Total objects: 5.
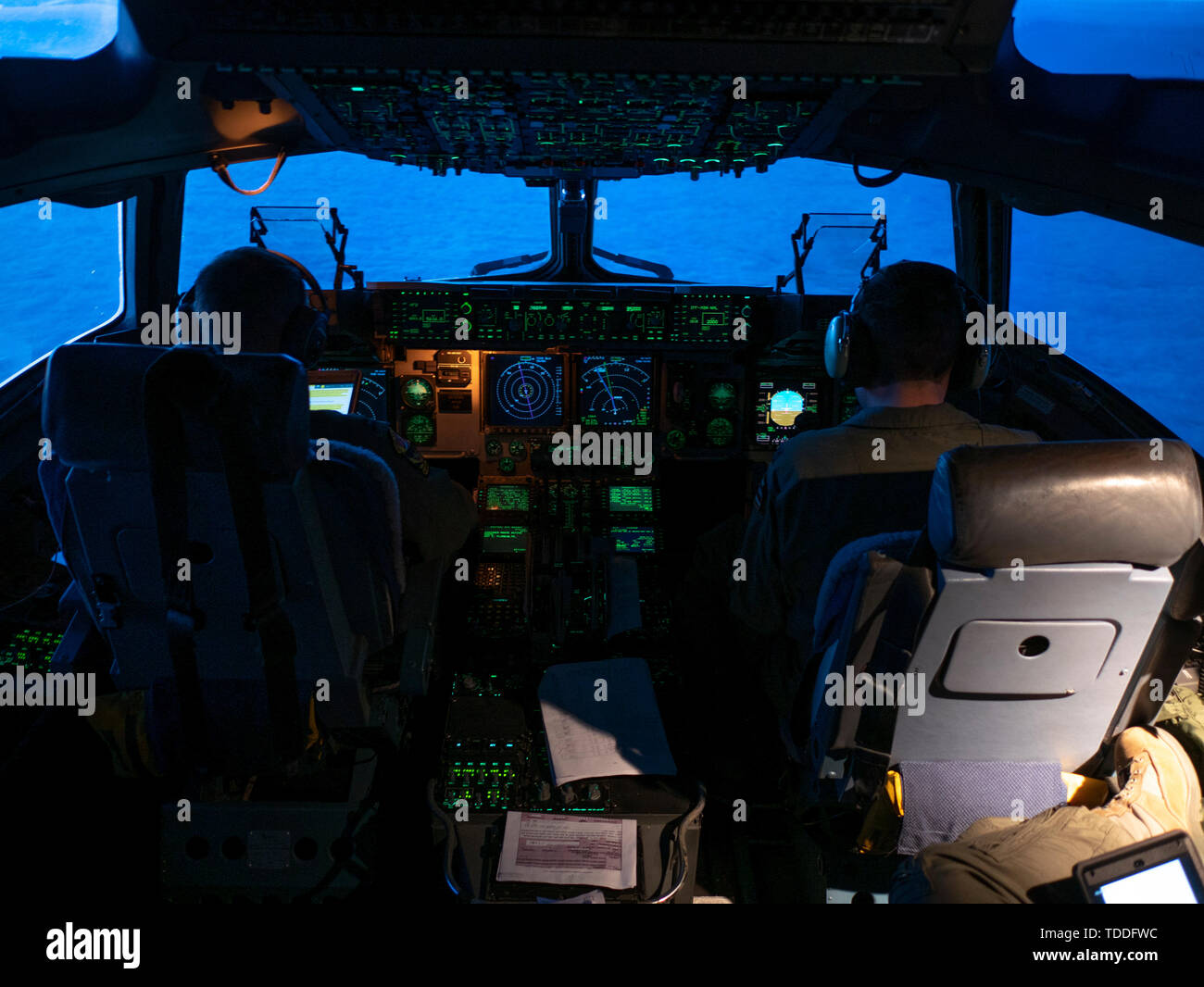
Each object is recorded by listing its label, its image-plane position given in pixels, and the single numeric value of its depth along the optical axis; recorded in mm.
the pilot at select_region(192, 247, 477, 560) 1543
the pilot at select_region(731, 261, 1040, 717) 1592
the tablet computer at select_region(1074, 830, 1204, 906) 1157
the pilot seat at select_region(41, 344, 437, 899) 1216
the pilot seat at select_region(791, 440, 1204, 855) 1077
